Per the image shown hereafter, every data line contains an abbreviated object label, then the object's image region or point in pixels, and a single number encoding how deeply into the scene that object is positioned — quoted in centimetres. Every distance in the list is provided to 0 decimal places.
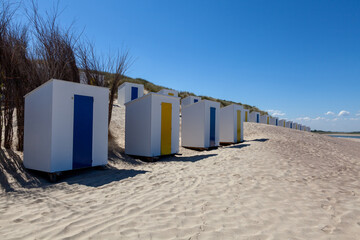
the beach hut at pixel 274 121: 3118
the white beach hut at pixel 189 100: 1988
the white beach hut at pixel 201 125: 983
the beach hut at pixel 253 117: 2658
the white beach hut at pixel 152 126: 763
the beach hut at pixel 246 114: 2013
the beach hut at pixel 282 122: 3424
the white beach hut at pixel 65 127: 506
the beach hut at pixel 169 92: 1833
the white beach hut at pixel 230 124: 1176
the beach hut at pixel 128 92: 1725
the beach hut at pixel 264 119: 2914
